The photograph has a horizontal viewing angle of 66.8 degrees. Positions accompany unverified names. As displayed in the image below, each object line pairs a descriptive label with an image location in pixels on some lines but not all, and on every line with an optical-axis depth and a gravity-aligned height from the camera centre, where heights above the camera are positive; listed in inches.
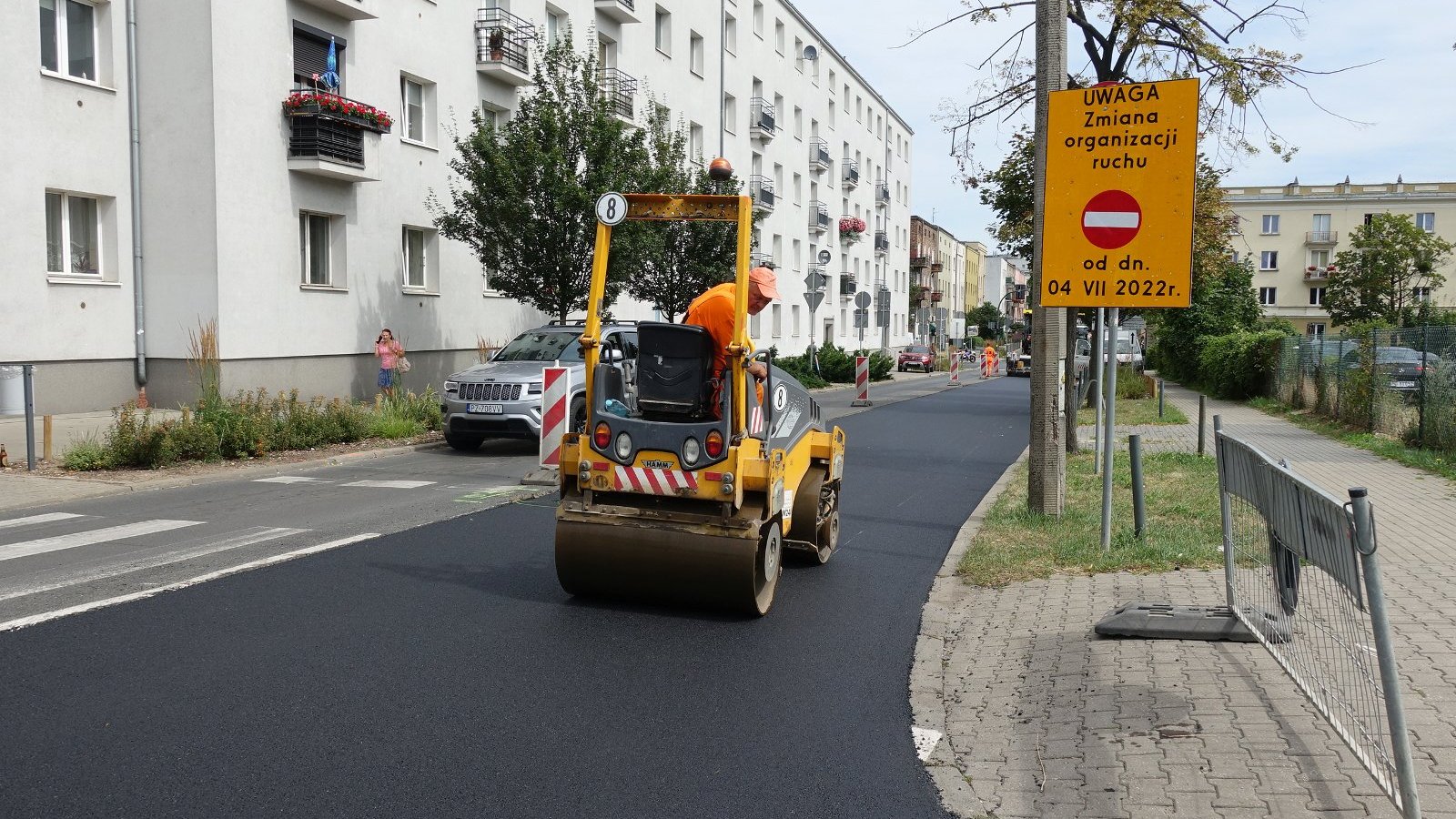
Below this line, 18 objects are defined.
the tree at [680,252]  899.4 +98.4
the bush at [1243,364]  1129.4 -8.4
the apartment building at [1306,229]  3203.7 +372.9
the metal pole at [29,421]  474.6 -26.8
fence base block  211.6 -52.6
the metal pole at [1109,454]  301.6 -26.6
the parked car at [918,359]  2267.5 -3.7
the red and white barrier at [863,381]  1026.0 -22.8
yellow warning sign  289.7 +42.7
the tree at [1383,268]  2123.5 +171.1
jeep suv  558.3 -21.9
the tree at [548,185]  784.9 +124.2
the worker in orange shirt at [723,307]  243.9 +11.4
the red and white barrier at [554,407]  435.5 -19.6
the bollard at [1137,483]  330.0 -38.3
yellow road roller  237.8 -25.1
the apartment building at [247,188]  662.5 +115.5
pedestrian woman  771.4 +1.1
